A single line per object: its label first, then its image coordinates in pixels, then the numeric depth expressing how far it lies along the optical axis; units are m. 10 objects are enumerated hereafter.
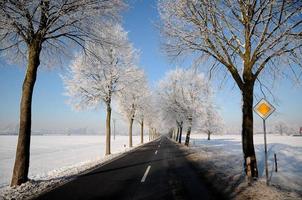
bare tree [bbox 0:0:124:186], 8.37
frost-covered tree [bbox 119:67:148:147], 22.48
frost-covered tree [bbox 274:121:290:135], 171.75
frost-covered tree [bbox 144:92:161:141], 37.67
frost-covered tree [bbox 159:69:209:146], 33.28
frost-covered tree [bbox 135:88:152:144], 34.53
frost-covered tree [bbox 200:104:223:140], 43.53
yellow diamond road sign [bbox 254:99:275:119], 8.63
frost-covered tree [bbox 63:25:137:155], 20.80
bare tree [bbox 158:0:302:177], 9.40
